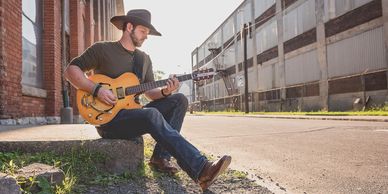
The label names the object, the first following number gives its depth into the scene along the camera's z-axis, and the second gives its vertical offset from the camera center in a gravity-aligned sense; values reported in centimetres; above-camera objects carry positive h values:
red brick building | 688 +122
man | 360 +16
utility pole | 3190 +231
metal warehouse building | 2025 +332
